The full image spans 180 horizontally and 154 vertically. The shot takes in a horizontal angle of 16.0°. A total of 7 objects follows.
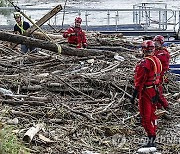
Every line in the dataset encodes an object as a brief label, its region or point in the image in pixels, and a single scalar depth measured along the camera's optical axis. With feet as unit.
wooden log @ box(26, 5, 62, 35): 54.74
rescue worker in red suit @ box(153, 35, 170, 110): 38.99
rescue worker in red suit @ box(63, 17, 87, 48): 56.61
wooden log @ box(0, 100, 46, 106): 37.63
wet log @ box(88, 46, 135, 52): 59.36
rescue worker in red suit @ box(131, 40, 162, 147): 33.46
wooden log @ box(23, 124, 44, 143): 30.57
